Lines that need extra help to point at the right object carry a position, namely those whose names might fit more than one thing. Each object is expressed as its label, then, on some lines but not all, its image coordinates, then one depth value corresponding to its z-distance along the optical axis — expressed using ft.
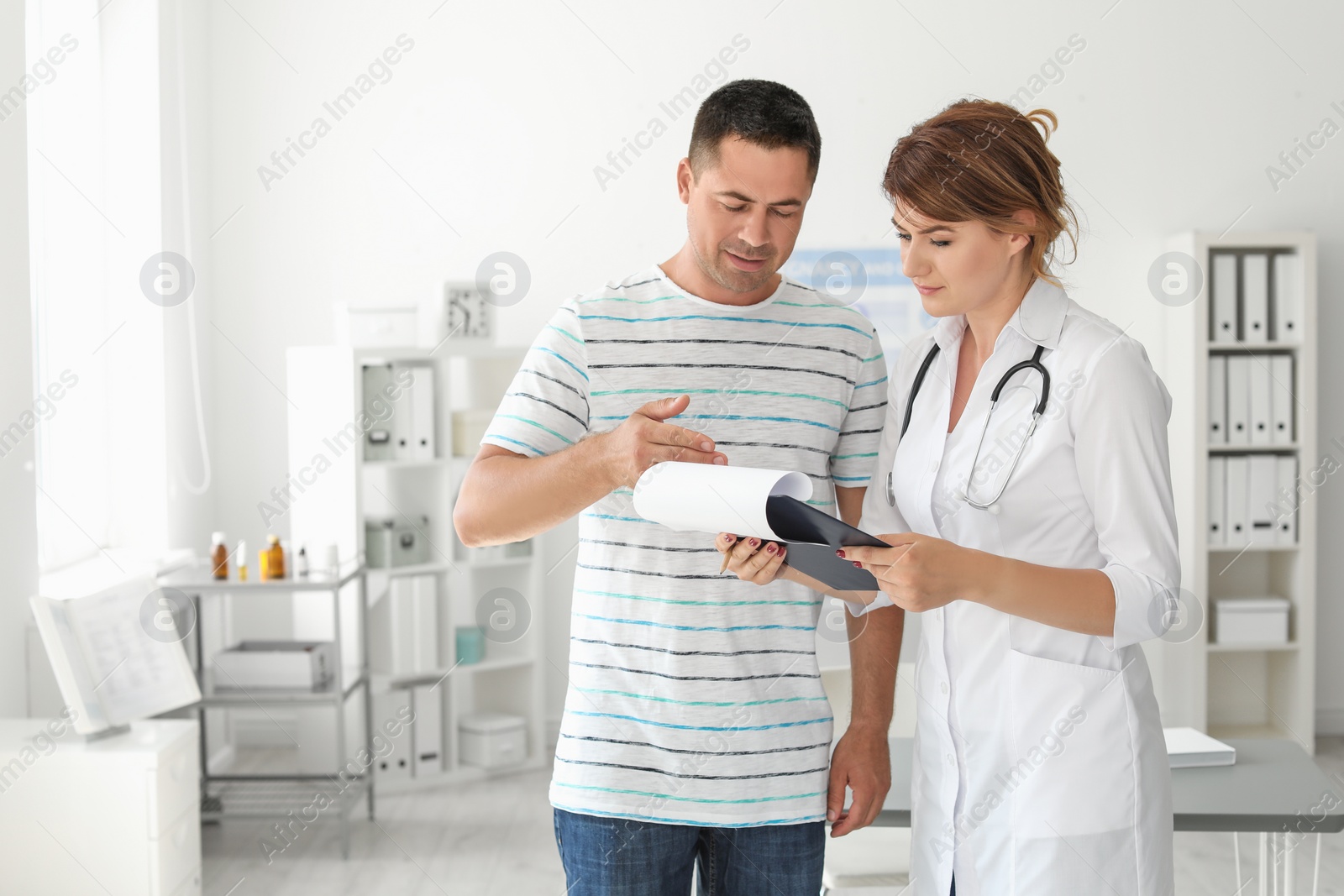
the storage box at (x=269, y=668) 12.12
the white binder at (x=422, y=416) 13.61
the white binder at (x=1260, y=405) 14.43
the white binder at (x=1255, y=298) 14.33
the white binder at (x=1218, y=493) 14.48
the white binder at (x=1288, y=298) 14.30
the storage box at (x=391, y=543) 13.53
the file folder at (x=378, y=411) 13.46
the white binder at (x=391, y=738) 13.64
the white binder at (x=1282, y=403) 14.43
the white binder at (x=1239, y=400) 14.44
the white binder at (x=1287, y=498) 14.44
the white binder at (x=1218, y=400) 14.48
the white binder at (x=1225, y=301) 14.38
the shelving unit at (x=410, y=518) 13.42
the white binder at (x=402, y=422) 13.55
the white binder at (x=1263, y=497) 14.40
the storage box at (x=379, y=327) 13.51
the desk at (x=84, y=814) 8.94
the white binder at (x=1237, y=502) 14.43
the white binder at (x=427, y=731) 13.70
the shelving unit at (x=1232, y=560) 14.30
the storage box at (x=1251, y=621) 14.55
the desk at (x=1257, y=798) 6.02
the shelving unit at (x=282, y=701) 11.82
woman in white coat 4.10
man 4.58
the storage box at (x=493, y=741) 14.01
